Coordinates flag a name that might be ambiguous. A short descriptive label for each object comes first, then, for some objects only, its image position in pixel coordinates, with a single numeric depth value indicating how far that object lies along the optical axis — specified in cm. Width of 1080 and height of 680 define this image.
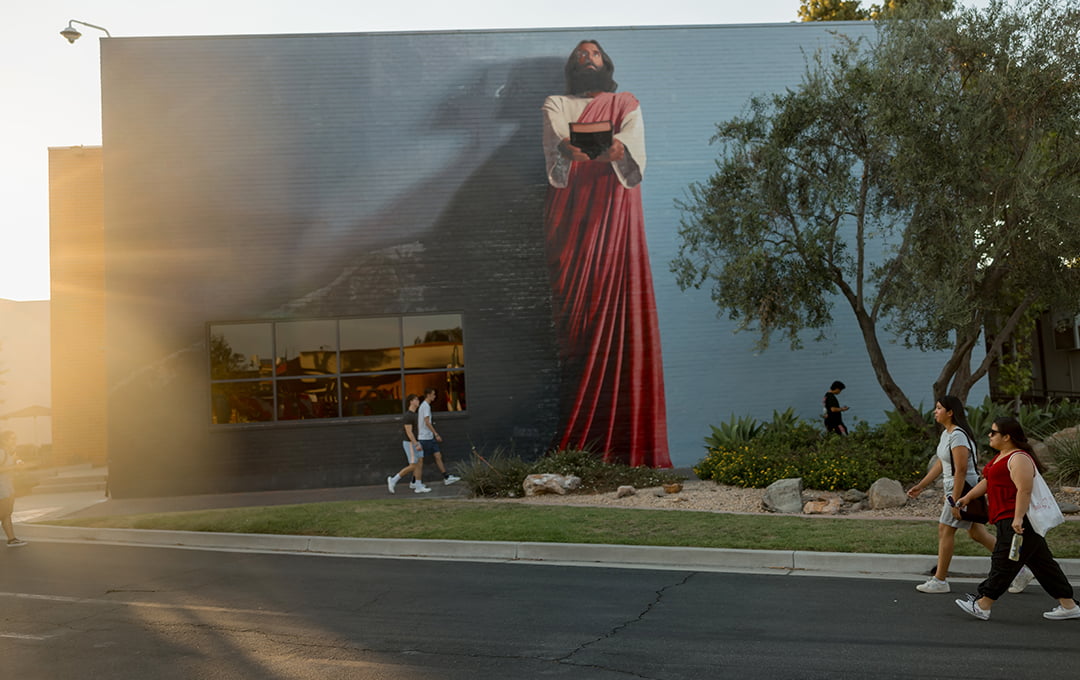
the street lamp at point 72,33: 1862
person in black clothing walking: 1716
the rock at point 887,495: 1190
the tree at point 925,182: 1237
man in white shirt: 1655
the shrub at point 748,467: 1364
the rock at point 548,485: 1445
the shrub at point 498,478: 1489
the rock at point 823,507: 1195
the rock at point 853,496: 1234
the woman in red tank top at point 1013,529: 661
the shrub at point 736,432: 1678
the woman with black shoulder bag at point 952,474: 747
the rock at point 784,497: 1212
